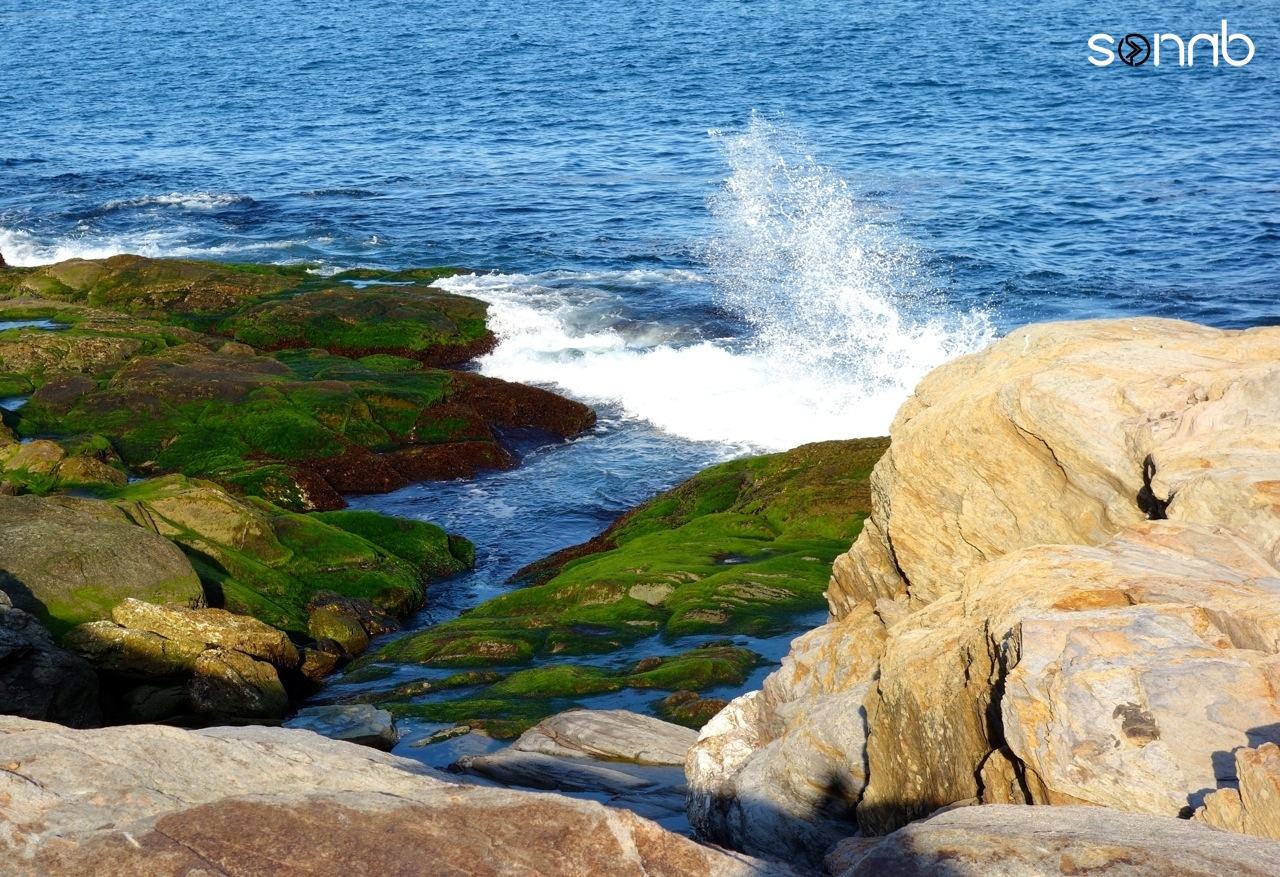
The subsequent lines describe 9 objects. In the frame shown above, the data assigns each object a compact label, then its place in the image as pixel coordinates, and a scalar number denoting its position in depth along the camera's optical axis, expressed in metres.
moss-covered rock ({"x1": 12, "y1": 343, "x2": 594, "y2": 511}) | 24.84
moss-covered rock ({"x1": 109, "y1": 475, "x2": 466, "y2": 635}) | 18.80
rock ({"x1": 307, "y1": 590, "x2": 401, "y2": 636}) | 18.97
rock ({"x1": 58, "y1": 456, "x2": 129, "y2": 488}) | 21.84
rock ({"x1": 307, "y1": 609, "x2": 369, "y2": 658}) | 18.17
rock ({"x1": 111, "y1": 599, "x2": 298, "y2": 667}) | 15.55
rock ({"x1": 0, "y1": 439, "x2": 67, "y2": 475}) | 21.86
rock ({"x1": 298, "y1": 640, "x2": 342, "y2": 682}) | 16.88
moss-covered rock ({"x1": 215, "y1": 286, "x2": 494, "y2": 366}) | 32.81
